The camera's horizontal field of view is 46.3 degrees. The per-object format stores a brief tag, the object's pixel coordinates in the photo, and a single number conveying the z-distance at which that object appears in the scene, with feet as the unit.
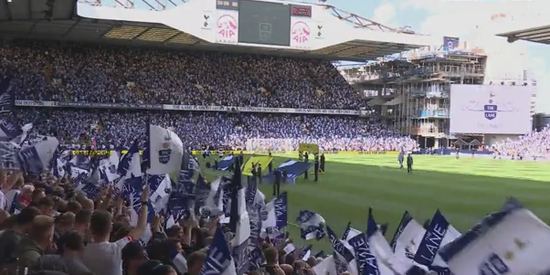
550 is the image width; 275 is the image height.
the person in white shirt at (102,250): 17.02
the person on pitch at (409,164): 112.88
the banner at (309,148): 113.62
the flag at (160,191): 34.91
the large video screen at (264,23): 190.49
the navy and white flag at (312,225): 32.17
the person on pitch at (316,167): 95.88
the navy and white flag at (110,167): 51.20
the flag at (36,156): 37.27
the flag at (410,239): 21.84
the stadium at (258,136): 19.17
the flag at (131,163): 40.61
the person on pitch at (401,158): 124.06
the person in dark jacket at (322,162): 108.37
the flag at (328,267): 21.52
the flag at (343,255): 22.68
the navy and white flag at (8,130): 36.14
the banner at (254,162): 85.95
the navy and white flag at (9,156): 34.40
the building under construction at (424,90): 244.42
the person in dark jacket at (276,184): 72.09
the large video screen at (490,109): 216.74
